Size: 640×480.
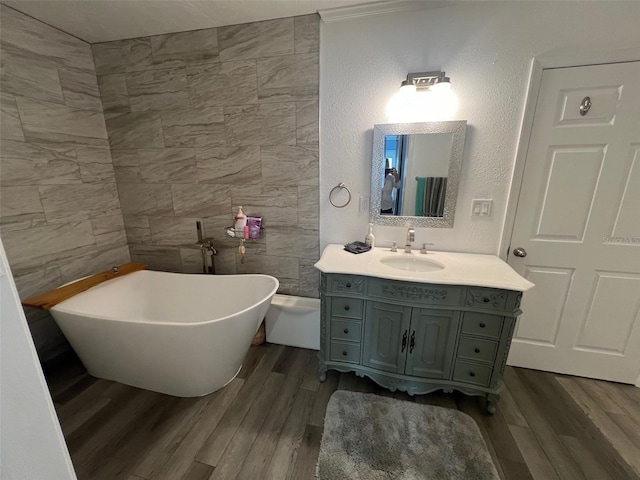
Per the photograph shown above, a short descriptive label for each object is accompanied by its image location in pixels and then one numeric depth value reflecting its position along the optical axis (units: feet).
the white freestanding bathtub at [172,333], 4.94
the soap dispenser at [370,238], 6.35
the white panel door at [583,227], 5.00
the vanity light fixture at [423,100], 5.28
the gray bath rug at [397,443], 4.20
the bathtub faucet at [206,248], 7.38
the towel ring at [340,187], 6.45
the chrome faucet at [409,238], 6.04
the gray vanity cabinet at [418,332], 4.83
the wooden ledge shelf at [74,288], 5.32
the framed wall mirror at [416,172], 5.71
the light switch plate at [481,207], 5.86
